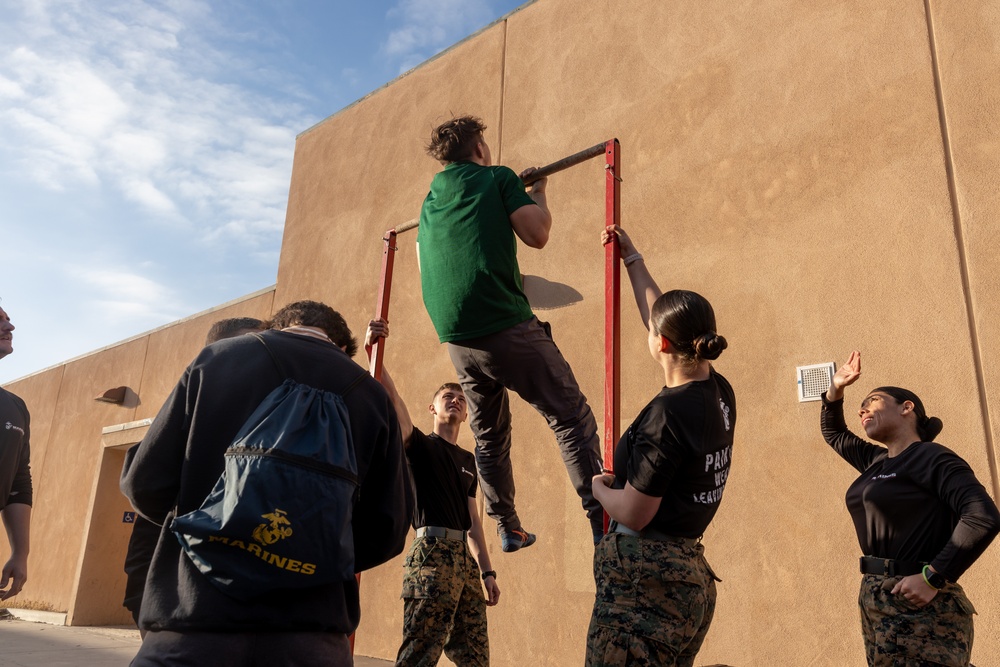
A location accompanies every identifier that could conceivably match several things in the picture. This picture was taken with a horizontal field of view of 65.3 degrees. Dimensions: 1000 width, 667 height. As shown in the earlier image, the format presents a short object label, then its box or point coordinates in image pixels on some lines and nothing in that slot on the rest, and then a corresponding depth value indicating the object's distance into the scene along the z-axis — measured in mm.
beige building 3969
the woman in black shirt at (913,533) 2541
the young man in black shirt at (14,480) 3270
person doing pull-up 2678
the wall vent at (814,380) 4219
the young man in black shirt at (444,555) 3350
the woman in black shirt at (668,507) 1874
